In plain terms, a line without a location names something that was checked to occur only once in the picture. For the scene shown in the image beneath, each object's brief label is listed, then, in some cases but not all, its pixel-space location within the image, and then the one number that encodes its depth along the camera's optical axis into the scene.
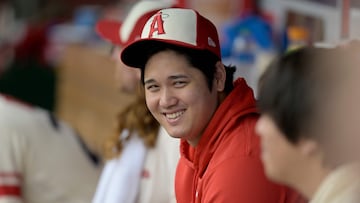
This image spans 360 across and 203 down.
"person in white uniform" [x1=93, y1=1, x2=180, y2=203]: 6.16
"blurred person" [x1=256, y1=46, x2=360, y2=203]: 3.31
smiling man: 4.31
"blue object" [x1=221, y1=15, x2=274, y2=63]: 8.69
